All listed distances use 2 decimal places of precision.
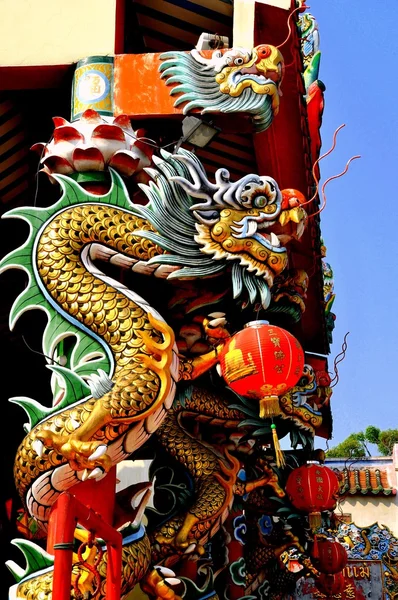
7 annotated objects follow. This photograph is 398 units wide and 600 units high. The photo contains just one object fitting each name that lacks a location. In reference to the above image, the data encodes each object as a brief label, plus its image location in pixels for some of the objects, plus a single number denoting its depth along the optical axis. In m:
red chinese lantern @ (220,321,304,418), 5.30
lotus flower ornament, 5.60
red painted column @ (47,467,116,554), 4.63
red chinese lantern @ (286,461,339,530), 9.38
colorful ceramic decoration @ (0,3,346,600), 4.69
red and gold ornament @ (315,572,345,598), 11.98
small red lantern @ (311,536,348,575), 11.14
